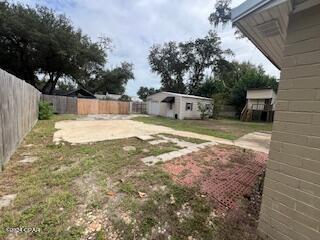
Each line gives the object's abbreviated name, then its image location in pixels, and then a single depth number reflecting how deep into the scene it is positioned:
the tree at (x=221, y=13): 17.55
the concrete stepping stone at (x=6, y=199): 2.49
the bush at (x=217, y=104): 20.11
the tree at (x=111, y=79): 31.92
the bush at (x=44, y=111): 11.68
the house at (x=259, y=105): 18.87
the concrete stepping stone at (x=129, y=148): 5.16
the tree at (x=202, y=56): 29.12
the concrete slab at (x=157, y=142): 6.14
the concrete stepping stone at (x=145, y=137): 6.69
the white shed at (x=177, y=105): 18.75
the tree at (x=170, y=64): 30.78
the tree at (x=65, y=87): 40.71
